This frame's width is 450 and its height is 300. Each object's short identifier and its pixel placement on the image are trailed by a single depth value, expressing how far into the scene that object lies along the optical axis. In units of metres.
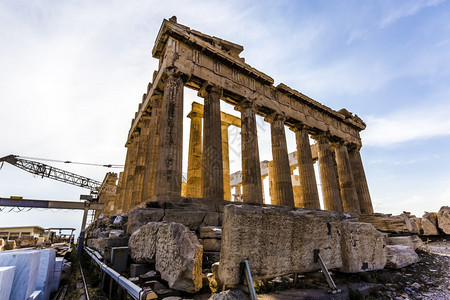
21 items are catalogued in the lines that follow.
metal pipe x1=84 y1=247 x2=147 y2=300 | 2.51
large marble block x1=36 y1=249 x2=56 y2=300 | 3.95
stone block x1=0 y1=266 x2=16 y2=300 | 2.13
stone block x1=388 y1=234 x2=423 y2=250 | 7.50
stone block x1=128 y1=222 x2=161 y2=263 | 4.17
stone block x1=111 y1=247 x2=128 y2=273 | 4.32
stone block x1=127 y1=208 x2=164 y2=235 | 6.34
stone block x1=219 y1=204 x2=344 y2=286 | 2.98
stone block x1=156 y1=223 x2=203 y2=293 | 3.21
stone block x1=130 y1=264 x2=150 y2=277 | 3.95
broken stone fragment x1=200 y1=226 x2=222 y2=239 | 4.89
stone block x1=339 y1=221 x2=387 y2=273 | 4.25
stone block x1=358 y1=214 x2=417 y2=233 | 8.08
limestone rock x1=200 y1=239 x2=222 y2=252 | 4.72
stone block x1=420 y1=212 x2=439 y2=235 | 13.50
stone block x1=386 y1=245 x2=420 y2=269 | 5.20
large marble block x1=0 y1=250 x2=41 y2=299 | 2.80
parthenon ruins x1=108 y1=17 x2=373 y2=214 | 10.12
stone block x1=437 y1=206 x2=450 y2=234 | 13.00
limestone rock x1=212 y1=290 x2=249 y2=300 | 2.66
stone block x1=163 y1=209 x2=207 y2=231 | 6.91
